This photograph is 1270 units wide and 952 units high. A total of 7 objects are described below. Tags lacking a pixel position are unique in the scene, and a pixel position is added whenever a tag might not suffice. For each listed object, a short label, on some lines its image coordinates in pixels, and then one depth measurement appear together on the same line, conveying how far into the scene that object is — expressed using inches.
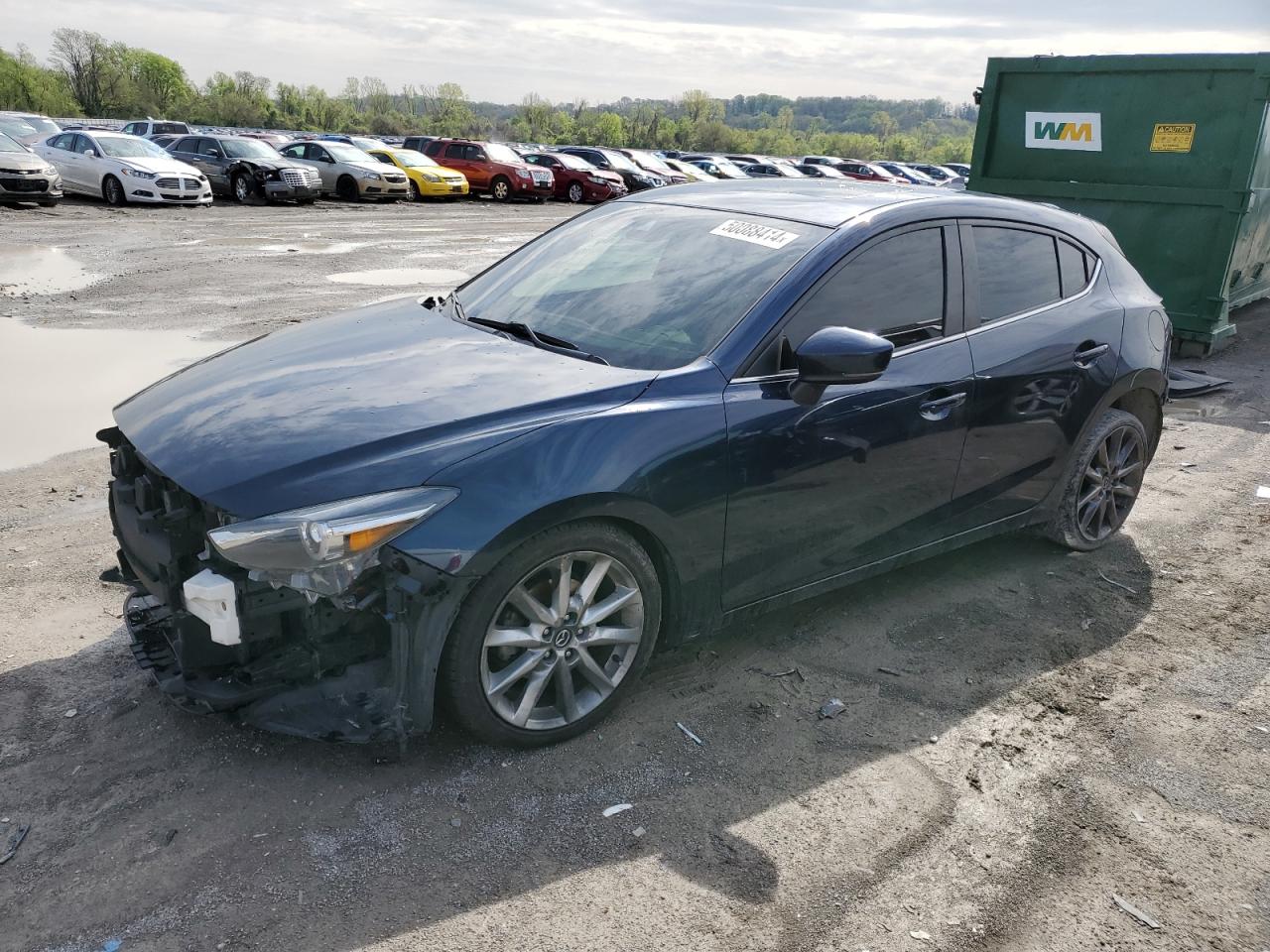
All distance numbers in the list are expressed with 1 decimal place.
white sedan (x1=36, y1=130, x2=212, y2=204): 811.4
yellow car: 1098.7
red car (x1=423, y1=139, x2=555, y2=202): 1182.9
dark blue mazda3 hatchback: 112.4
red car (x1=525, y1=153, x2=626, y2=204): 1240.2
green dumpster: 353.7
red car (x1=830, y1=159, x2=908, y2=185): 1485.0
